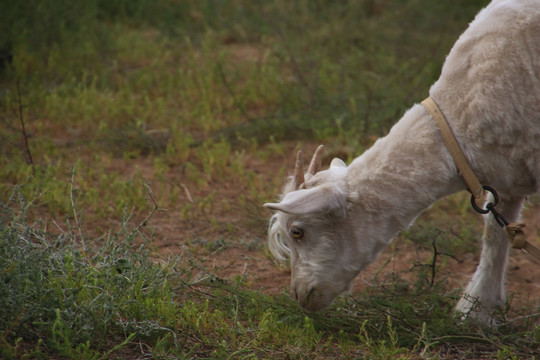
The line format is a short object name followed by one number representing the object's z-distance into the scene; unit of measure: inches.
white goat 292.0
